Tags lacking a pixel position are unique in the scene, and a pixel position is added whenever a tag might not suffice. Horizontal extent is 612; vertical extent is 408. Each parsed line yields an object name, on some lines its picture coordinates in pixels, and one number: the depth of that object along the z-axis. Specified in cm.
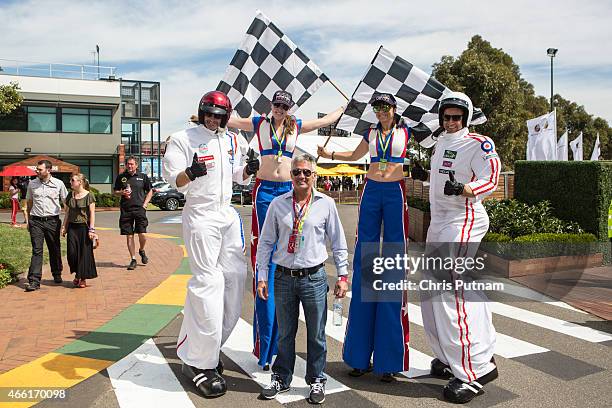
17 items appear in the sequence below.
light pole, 3000
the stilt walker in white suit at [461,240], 419
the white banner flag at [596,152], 2553
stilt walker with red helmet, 432
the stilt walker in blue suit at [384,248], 451
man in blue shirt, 409
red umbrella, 2733
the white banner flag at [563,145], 2045
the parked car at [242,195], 3062
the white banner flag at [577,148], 2384
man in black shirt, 1009
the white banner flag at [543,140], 1588
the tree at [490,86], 2389
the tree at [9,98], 2492
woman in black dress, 814
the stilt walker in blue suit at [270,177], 474
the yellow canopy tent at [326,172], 3567
